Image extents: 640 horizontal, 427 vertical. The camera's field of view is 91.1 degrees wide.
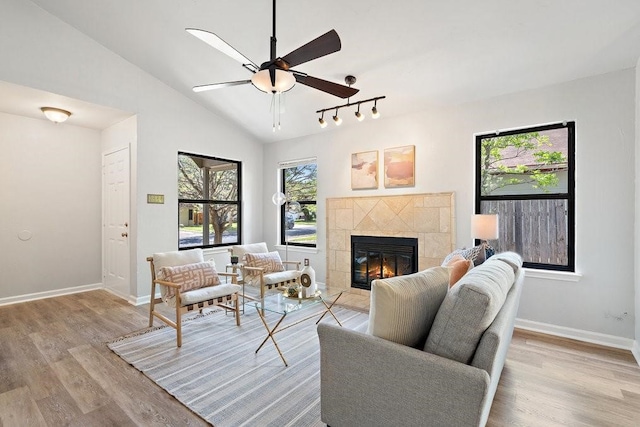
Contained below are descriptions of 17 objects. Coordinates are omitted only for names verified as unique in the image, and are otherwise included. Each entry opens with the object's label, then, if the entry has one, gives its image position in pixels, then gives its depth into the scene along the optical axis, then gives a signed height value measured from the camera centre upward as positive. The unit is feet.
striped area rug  6.48 -4.05
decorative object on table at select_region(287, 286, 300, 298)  9.74 -2.50
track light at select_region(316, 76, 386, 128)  11.57 +4.42
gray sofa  4.19 -2.23
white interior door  14.49 -0.46
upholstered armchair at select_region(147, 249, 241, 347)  9.75 -2.45
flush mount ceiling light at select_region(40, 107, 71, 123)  13.02 +4.15
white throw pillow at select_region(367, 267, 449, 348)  4.87 -1.54
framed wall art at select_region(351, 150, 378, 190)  14.84 +2.06
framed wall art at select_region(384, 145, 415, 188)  13.75 +2.07
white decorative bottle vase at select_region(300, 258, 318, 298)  9.79 -2.20
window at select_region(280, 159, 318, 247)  17.63 +0.43
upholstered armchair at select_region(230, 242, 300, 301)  12.56 -2.34
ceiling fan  6.85 +3.58
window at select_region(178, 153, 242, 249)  16.05 +0.63
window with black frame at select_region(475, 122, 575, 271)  10.77 +0.84
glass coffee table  8.62 -2.65
